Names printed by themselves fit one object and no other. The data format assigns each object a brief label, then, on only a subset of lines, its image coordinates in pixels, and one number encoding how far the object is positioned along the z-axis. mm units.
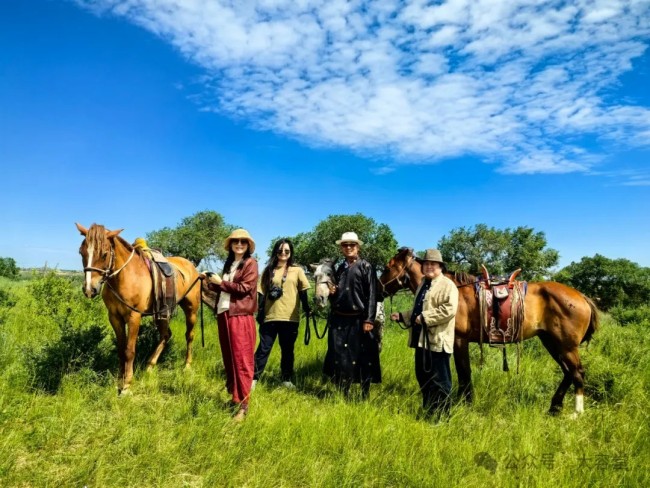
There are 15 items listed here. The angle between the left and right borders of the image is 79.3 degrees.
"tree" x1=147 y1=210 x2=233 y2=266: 44625
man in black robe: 4980
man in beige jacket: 4285
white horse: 4871
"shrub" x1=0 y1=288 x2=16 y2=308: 11235
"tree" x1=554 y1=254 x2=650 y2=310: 40688
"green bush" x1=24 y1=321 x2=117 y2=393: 4898
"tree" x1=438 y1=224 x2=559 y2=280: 49625
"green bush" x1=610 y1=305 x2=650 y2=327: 14022
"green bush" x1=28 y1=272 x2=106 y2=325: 8078
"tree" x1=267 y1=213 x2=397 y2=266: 46719
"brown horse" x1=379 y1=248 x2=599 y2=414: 5234
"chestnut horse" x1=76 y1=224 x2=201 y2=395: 4699
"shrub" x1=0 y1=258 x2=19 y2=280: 42644
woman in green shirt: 5551
